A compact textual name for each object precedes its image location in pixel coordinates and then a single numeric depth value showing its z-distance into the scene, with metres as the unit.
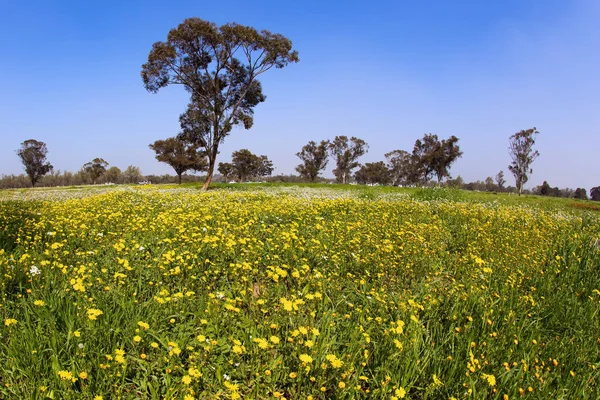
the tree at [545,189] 77.31
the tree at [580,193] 86.15
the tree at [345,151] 85.44
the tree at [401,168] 104.75
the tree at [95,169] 92.75
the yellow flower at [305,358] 2.76
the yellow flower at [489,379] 2.85
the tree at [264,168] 100.38
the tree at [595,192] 87.26
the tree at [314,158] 86.31
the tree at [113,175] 102.81
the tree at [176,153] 67.31
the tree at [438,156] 73.25
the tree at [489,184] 117.88
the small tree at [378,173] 112.56
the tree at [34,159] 76.69
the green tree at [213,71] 25.11
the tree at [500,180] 100.00
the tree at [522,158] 61.45
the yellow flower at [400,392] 2.62
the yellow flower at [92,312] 2.92
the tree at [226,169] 93.50
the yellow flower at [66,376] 2.49
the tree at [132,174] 109.84
